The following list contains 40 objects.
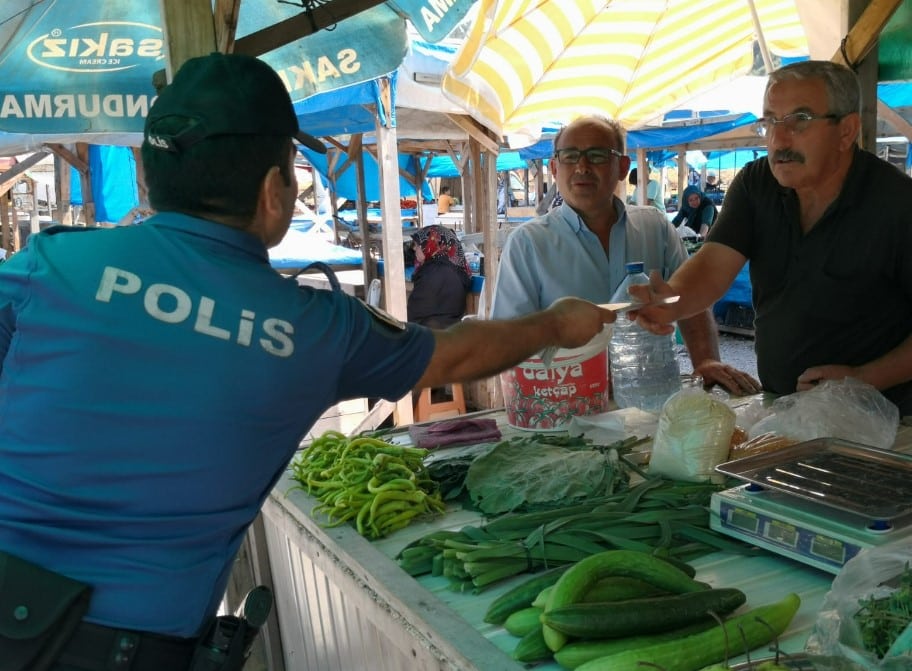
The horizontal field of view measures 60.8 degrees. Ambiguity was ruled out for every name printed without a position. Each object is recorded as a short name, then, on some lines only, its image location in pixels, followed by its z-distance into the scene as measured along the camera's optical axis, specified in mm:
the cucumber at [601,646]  1403
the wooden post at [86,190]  9312
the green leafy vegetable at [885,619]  1187
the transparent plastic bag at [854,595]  1226
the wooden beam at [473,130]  7027
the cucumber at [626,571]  1519
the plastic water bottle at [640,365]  3293
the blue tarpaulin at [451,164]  23438
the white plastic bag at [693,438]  2209
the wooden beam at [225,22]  2475
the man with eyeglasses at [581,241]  3436
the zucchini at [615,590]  1529
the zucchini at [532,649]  1467
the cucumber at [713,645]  1316
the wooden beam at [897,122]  5855
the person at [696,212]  14500
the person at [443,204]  22281
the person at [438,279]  7438
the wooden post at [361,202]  8562
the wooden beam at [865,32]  3426
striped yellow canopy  5098
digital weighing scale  1635
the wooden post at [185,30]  2389
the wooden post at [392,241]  6340
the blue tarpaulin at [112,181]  9820
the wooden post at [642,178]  15555
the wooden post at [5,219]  14840
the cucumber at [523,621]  1533
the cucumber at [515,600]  1604
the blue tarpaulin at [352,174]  13392
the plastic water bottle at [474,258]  10609
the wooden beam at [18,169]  10195
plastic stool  6703
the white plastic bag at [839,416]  2443
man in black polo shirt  2850
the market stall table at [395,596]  1559
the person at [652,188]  18738
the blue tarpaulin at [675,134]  11492
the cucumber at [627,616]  1413
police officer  1371
